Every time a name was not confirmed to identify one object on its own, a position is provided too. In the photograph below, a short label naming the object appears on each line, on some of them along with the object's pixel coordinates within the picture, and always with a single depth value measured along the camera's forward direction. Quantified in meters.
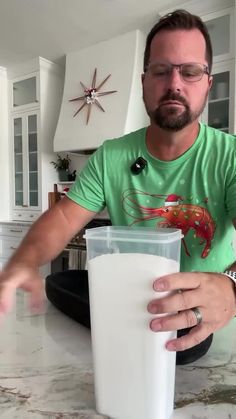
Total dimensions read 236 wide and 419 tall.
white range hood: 2.96
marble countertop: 0.42
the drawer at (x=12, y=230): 3.72
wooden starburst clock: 3.15
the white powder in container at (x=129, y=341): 0.38
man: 0.88
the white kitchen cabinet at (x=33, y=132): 3.69
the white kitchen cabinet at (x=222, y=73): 2.49
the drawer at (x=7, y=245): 3.79
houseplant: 3.81
